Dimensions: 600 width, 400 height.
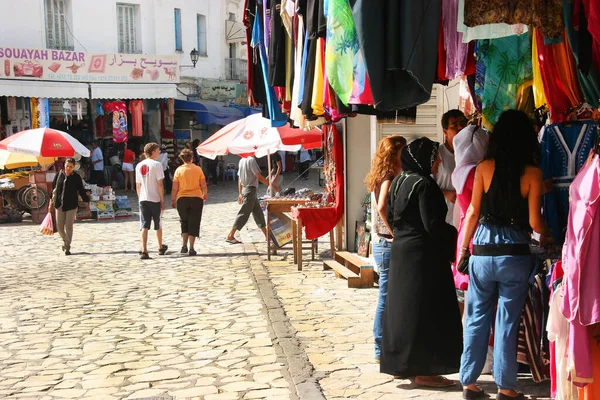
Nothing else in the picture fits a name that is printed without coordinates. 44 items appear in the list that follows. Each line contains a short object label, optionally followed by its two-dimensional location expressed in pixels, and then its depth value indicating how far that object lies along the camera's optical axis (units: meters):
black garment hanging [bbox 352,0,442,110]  4.99
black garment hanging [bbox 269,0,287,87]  9.34
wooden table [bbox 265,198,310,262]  13.66
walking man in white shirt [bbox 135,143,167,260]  14.41
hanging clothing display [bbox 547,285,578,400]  4.77
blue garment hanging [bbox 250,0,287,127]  10.45
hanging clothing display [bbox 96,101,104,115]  30.27
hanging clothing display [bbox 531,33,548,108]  5.48
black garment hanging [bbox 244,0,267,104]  11.17
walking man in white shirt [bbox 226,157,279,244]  15.77
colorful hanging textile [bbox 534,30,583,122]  5.27
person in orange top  14.66
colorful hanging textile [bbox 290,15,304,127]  8.16
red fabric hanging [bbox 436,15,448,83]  5.85
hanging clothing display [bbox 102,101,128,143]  30.12
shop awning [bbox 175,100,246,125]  33.91
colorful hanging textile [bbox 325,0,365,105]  5.96
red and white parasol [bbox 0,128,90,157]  19.44
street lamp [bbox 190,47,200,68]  33.27
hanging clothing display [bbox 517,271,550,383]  5.64
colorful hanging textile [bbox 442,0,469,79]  5.45
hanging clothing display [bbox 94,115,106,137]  31.06
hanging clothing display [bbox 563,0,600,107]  4.94
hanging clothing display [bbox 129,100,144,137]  30.47
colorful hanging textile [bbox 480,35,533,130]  5.98
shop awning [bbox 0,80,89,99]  27.38
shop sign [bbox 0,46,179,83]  27.77
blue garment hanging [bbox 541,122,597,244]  5.31
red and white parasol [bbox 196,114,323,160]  14.60
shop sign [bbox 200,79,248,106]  36.88
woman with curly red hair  6.77
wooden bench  10.85
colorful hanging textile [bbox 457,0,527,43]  5.00
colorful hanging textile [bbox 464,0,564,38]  4.92
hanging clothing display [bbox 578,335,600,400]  4.66
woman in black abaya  6.09
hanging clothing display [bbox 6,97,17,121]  27.72
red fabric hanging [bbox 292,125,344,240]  12.62
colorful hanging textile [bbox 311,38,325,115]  7.59
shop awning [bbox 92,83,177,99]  29.44
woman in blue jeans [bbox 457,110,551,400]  5.44
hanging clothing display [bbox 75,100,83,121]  29.24
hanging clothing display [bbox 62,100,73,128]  29.11
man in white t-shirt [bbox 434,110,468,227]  6.94
